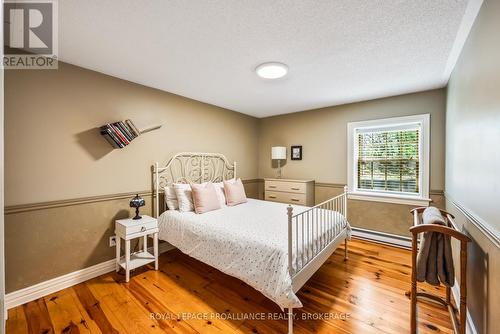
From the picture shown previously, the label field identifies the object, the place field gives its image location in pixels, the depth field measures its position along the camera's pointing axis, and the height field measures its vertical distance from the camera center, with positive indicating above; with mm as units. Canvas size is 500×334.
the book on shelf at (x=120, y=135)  2438 +337
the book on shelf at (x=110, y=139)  2395 +284
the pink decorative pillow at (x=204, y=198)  2742 -462
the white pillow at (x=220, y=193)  3160 -451
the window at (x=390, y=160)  3049 +69
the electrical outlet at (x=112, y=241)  2531 -929
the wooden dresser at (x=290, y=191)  3807 -512
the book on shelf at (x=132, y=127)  2572 +450
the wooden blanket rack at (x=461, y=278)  1362 -773
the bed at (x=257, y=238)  1649 -718
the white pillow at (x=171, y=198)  2824 -469
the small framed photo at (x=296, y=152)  4180 +236
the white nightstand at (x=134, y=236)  2305 -811
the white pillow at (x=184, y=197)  2773 -442
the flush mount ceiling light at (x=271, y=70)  2196 +1013
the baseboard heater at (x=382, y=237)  3146 -1147
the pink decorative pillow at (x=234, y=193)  3209 -450
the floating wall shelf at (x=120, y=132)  2398 +364
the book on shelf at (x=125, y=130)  2486 +393
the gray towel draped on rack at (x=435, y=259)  1450 -668
